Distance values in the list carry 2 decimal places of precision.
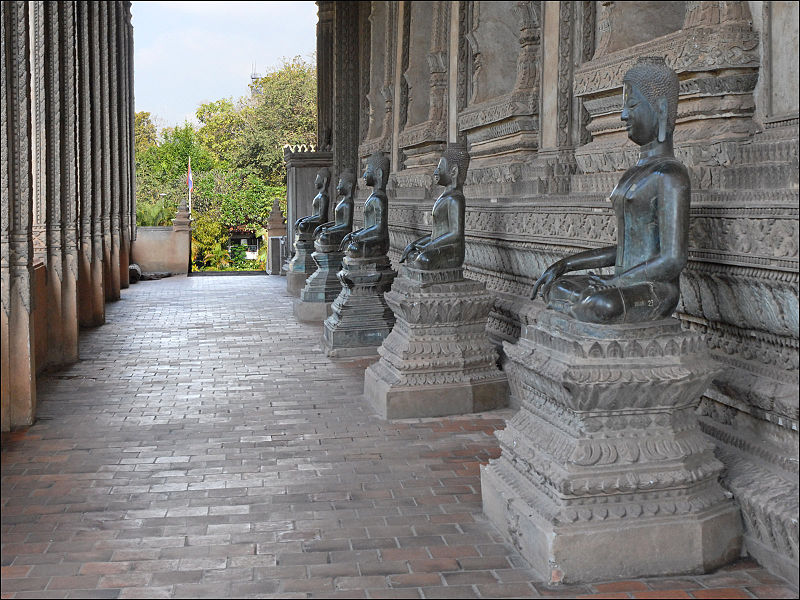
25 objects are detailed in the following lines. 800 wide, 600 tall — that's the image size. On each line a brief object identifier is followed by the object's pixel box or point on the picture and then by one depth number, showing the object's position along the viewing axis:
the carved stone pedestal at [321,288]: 12.14
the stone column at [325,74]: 20.88
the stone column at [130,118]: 20.76
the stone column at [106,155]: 15.00
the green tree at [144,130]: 50.69
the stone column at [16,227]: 6.58
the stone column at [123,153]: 17.80
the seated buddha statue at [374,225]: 9.89
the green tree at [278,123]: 40.06
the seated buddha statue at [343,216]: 11.97
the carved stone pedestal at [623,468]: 3.89
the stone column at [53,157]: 9.16
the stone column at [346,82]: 18.08
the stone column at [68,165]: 9.57
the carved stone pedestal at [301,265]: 14.99
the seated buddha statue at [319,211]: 14.67
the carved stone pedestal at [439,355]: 6.78
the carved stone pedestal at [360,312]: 9.45
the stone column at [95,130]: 13.67
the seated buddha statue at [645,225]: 4.10
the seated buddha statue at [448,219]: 7.03
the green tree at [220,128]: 42.45
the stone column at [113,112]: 16.70
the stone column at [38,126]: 8.91
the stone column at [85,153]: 12.15
